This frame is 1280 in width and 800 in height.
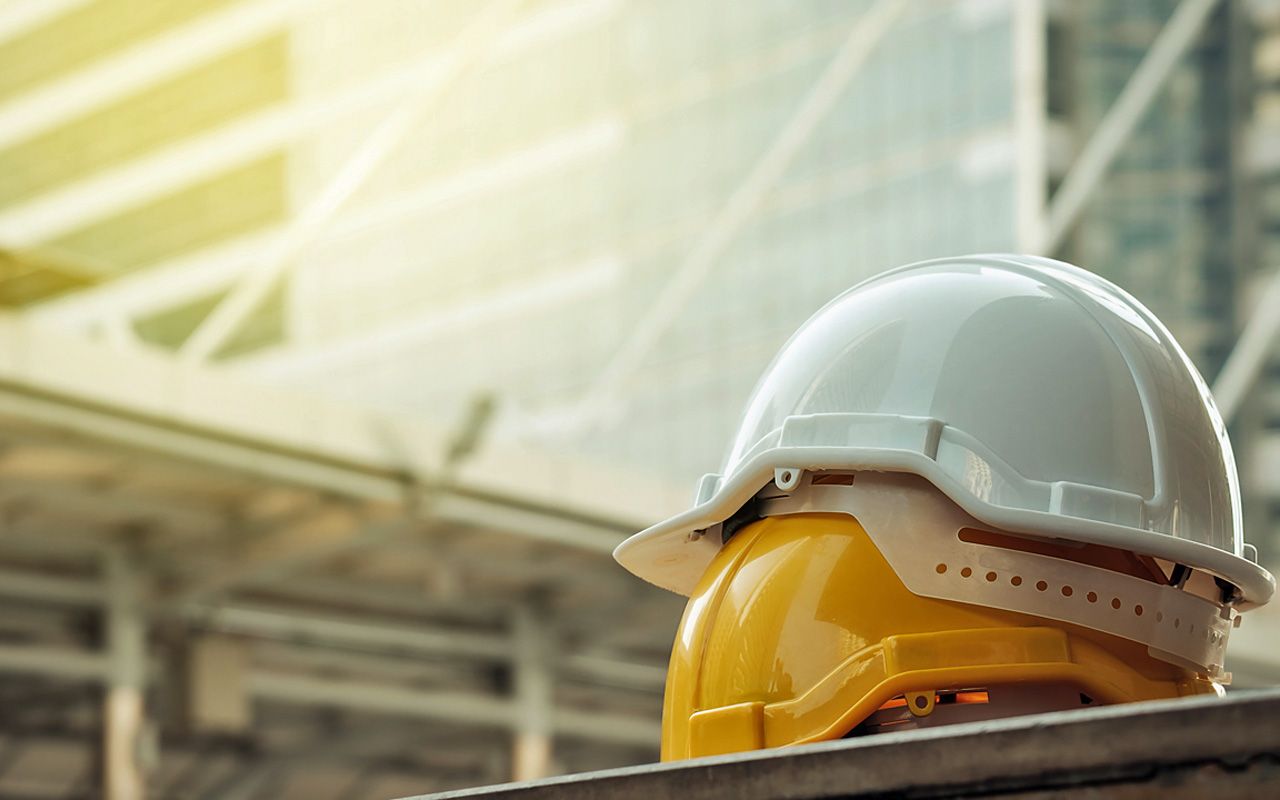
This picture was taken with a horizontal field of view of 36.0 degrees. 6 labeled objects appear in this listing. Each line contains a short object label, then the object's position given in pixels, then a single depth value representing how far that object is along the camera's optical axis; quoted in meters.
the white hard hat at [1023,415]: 1.96
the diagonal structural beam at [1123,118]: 34.97
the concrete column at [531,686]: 20.44
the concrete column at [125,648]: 17.03
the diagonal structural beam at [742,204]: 37.34
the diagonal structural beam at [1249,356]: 35.06
